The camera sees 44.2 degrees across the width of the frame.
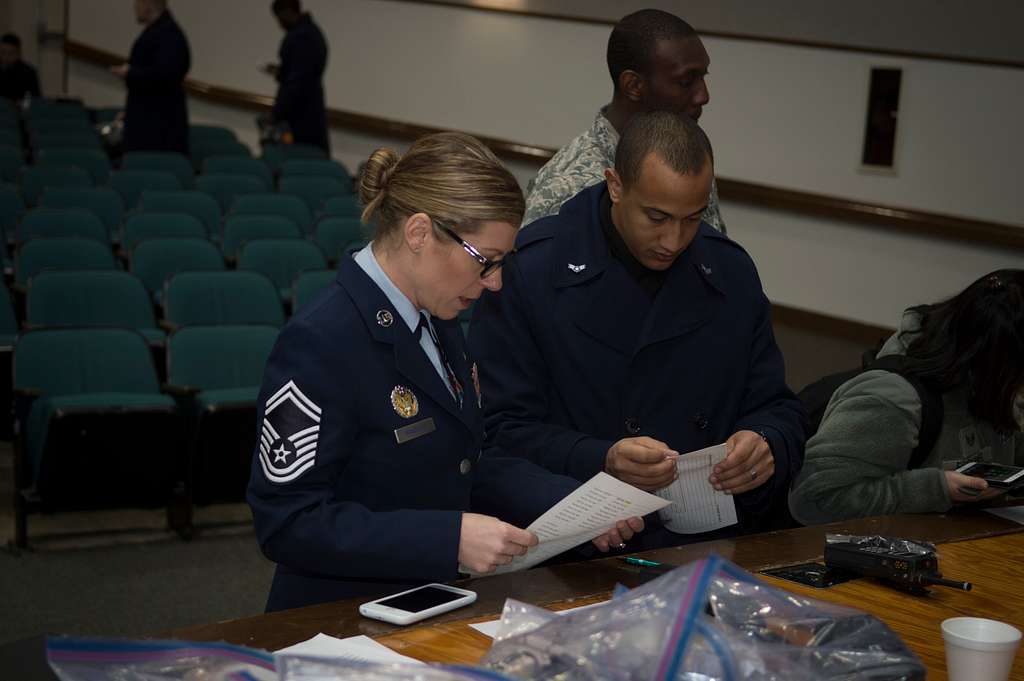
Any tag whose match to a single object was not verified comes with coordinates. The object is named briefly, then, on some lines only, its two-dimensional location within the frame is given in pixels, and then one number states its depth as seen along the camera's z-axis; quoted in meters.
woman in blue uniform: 1.89
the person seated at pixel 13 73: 13.33
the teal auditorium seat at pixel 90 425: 4.53
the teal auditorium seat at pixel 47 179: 7.80
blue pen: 2.08
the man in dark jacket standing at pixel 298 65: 10.09
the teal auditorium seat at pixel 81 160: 8.70
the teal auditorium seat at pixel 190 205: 7.66
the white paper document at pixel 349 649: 1.64
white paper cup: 1.53
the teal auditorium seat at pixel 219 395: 4.84
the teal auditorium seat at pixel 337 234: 7.53
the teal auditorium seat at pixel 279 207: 8.01
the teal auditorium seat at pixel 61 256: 5.95
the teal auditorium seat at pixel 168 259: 6.35
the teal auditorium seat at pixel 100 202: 7.32
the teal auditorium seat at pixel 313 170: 9.52
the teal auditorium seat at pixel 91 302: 5.32
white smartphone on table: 1.77
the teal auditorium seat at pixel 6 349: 5.20
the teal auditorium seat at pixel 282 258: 6.73
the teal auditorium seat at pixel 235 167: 9.41
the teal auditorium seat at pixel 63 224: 6.49
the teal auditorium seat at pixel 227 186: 8.48
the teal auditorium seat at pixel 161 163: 9.00
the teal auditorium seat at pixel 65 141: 9.70
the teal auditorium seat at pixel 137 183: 8.11
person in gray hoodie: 2.54
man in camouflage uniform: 3.01
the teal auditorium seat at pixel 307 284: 5.91
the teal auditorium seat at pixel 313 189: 8.91
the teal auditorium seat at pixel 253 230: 7.20
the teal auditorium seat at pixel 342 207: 8.38
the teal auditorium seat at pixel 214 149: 10.69
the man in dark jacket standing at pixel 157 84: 9.49
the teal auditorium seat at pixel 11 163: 8.09
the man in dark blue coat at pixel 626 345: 2.38
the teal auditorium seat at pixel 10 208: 7.00
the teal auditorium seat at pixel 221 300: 5.64
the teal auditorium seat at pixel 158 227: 6.85
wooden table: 1.72
